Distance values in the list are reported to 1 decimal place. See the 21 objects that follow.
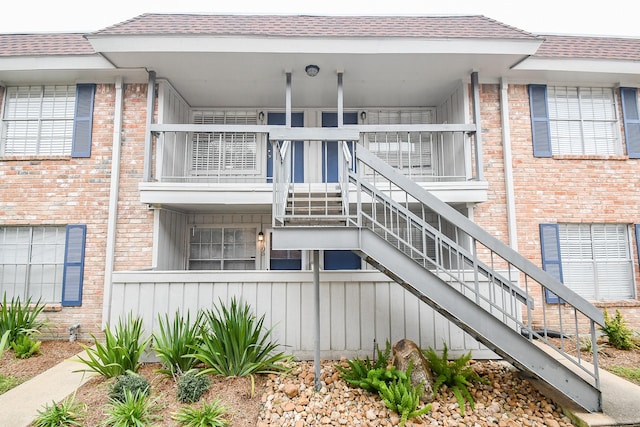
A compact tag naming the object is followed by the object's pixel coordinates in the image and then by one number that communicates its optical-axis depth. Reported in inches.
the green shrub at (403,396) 134.3
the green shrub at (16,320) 208.2
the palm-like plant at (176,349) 162.2
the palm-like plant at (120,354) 162.2
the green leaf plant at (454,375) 151.7
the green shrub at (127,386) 142.5
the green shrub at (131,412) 125.8
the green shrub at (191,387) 143.3
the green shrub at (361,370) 153.6
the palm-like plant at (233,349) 161.0
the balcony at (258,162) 237.5
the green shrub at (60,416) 128.4
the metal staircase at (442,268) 140.3
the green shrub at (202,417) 126.9
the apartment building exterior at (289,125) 234.4
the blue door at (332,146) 308.3
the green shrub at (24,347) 200.8
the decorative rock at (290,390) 149.9
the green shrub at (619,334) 224.4
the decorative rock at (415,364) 152.7
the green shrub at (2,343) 167.1
